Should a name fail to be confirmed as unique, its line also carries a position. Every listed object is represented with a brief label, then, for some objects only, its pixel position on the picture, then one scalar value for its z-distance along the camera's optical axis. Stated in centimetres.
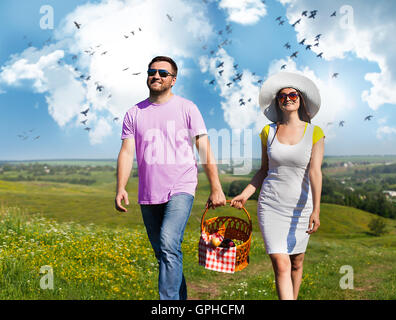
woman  405
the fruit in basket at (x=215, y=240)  437
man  408
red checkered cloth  430
